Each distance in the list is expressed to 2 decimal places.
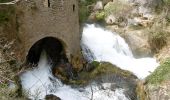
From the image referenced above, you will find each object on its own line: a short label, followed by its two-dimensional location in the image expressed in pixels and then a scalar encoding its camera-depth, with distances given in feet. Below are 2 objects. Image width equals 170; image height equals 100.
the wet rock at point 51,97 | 22.93
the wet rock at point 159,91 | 21.23
